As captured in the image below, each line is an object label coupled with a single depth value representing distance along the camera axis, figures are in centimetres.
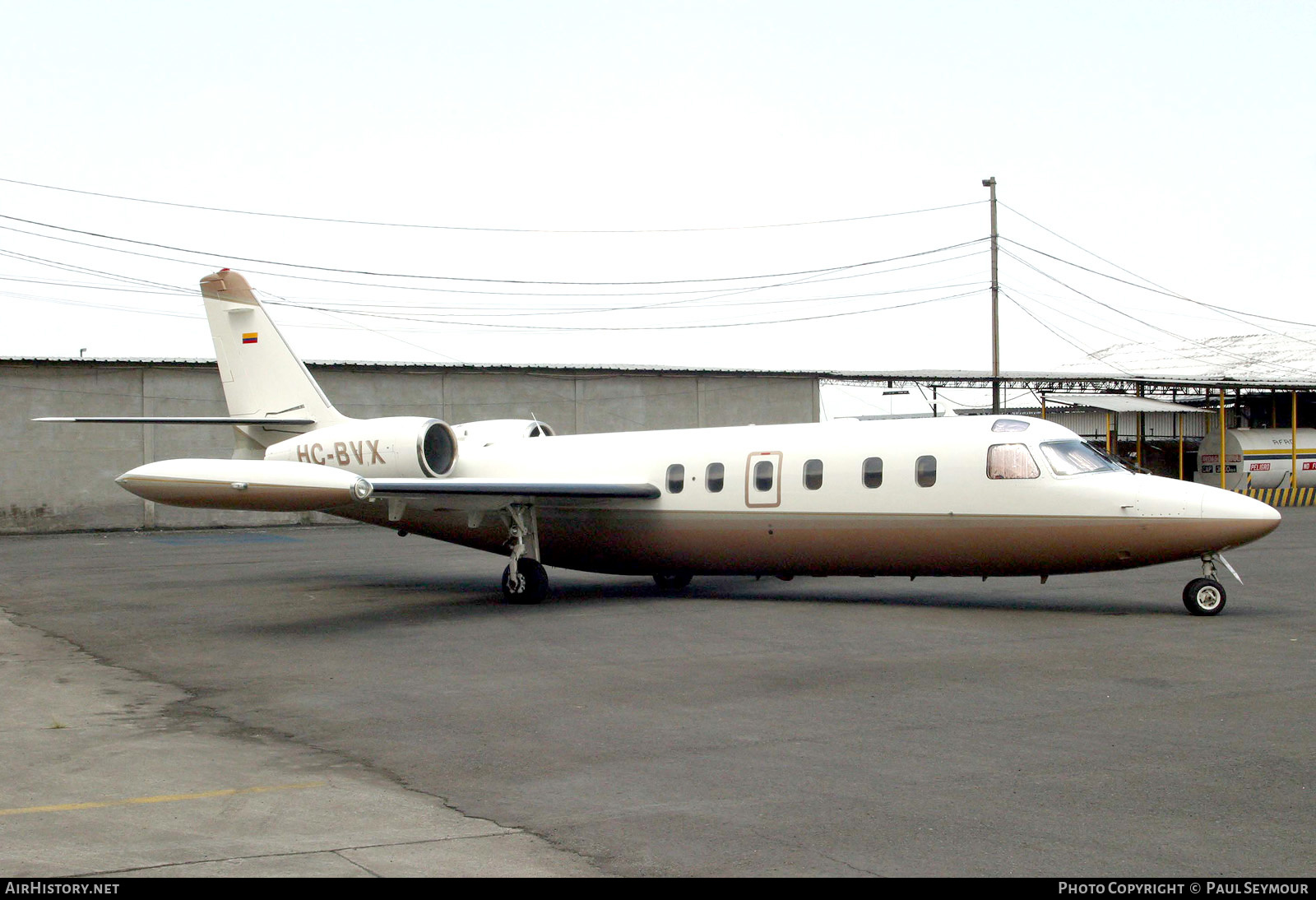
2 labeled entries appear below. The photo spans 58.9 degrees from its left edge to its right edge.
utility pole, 3522
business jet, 1548
